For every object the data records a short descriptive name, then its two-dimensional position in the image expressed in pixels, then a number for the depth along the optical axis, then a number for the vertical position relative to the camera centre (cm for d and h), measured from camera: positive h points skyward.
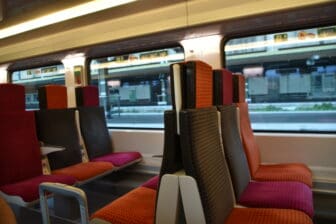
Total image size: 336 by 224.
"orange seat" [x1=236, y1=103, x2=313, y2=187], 237 -71
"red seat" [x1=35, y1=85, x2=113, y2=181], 310 -37
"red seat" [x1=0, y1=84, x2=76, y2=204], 249 -42
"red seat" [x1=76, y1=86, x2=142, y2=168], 370 -43
